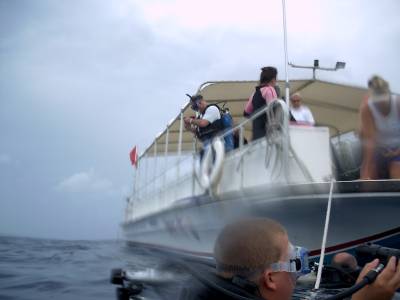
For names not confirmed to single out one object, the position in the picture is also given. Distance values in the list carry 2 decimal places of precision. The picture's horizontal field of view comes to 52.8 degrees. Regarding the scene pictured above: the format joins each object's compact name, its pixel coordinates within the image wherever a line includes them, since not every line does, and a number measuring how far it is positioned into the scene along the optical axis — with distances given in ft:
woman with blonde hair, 9.80
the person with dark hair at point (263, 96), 12.87
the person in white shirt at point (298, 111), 14.66
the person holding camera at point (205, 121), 15.26
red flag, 31.91
